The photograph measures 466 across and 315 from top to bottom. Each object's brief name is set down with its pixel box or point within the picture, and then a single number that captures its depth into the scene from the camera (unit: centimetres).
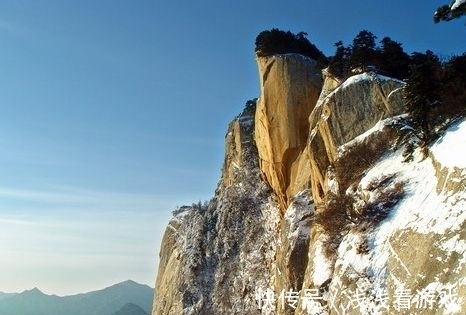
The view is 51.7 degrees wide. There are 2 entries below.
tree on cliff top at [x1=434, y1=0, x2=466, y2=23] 2177
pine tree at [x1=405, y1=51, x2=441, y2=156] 2583
